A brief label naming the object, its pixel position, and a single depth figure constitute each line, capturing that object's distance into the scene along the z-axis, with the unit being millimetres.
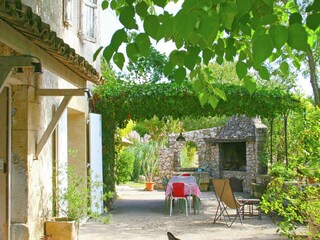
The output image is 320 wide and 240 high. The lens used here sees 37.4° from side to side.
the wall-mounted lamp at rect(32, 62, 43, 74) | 3481
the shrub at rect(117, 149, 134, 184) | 13375
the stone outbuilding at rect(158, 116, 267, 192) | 15594
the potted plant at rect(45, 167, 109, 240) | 5891
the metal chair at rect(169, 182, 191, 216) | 9766
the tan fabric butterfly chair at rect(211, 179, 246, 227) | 8648
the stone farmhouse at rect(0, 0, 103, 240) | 3314
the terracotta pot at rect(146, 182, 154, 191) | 16573
